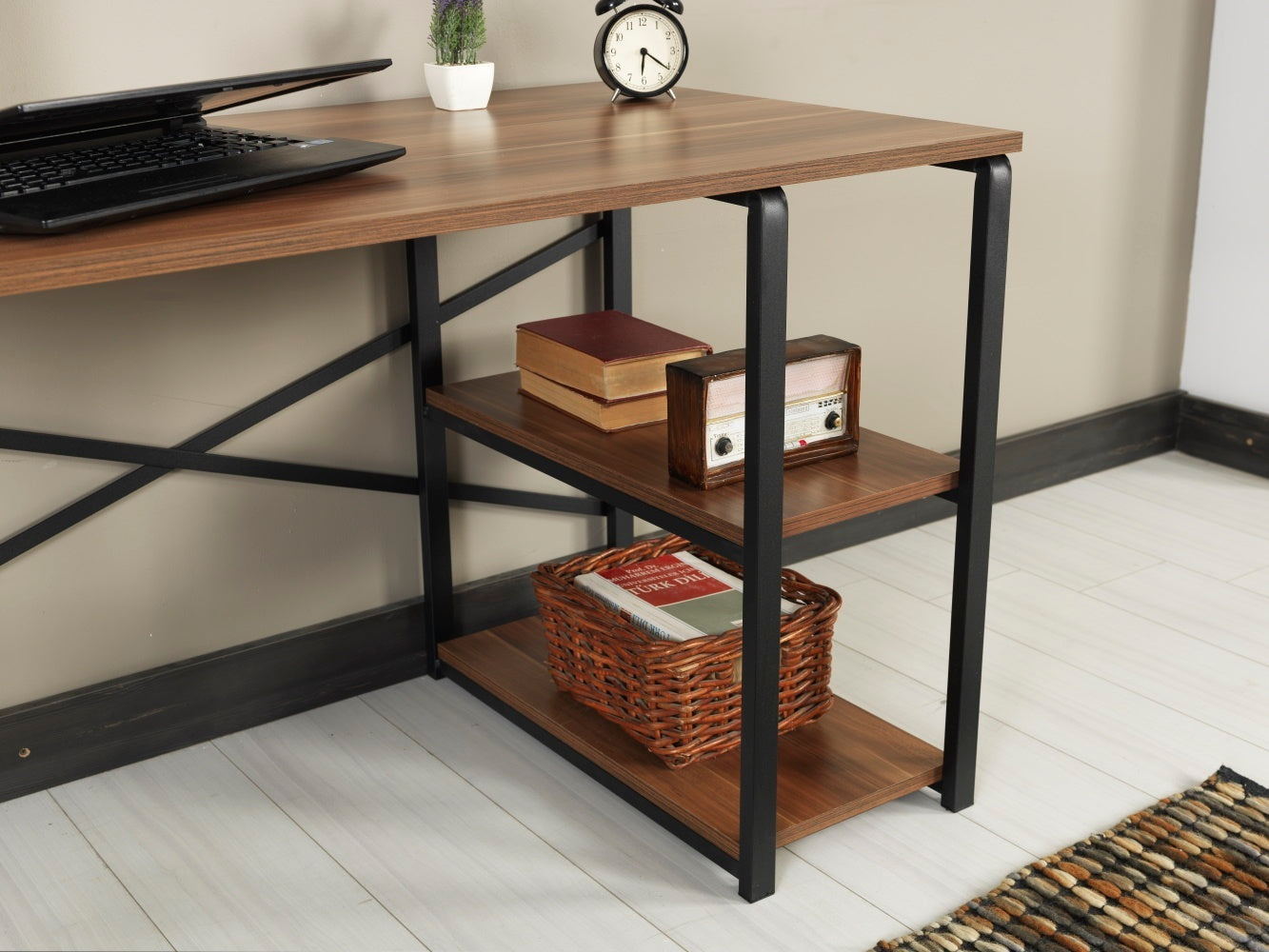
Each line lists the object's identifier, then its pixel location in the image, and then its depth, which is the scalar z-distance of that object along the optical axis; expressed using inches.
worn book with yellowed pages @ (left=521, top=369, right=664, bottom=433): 70.6
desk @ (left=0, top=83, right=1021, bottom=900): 49.4
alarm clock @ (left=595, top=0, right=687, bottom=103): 77.1
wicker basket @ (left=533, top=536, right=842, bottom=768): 70.3
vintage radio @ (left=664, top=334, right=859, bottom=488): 63.8
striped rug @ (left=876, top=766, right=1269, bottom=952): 62.9
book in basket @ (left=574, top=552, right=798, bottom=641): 73.1
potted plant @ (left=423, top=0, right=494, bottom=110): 73.4
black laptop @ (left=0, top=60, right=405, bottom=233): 46.1
